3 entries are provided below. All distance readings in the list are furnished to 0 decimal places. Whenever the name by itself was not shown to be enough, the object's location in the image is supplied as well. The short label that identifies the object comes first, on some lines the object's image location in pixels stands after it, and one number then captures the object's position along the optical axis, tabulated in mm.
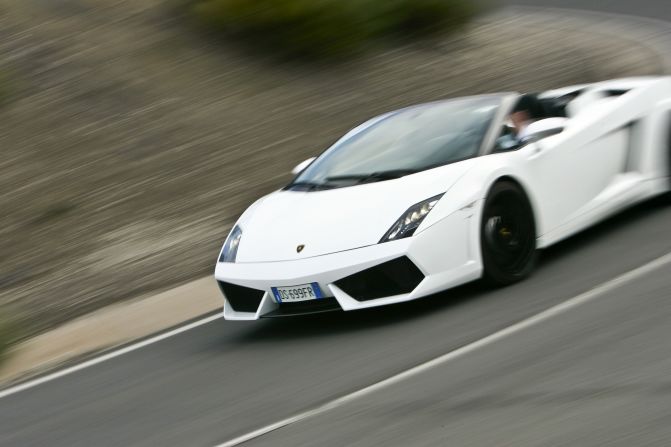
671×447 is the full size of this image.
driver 15250
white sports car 13078
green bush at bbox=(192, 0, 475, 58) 28828
